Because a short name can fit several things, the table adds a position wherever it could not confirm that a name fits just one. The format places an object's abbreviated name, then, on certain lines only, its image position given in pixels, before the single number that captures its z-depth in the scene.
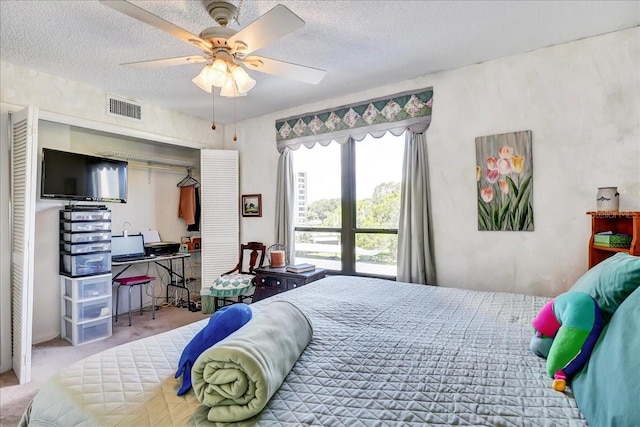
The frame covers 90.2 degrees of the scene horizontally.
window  3.36
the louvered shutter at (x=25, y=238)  2.43
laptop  3.70
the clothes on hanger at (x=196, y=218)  4.63
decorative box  1.99
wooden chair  3.59
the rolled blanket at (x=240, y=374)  0.91
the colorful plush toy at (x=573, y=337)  1.02
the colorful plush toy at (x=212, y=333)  1.09
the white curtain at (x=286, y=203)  3.86
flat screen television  3.00
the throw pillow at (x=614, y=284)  1.05
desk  3.71
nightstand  3.10
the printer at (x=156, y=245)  4.06
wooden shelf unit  2.05
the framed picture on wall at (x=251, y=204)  4.22
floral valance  3.06
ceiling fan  1.53
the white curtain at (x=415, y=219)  2.98
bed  0.91
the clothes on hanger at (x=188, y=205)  4.55
